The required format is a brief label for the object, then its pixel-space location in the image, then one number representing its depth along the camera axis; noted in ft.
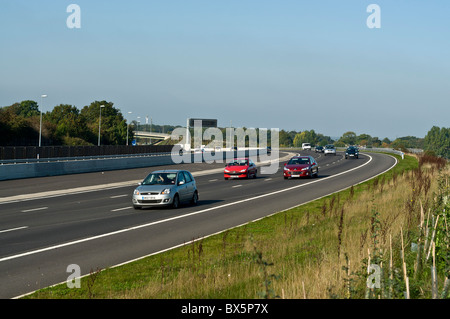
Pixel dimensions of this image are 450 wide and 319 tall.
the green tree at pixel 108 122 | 393.76
